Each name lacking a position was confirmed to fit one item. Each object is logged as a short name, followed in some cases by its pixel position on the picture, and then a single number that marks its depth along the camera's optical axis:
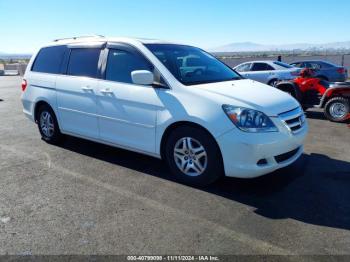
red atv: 8.30
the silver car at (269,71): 12.99
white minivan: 3.86
